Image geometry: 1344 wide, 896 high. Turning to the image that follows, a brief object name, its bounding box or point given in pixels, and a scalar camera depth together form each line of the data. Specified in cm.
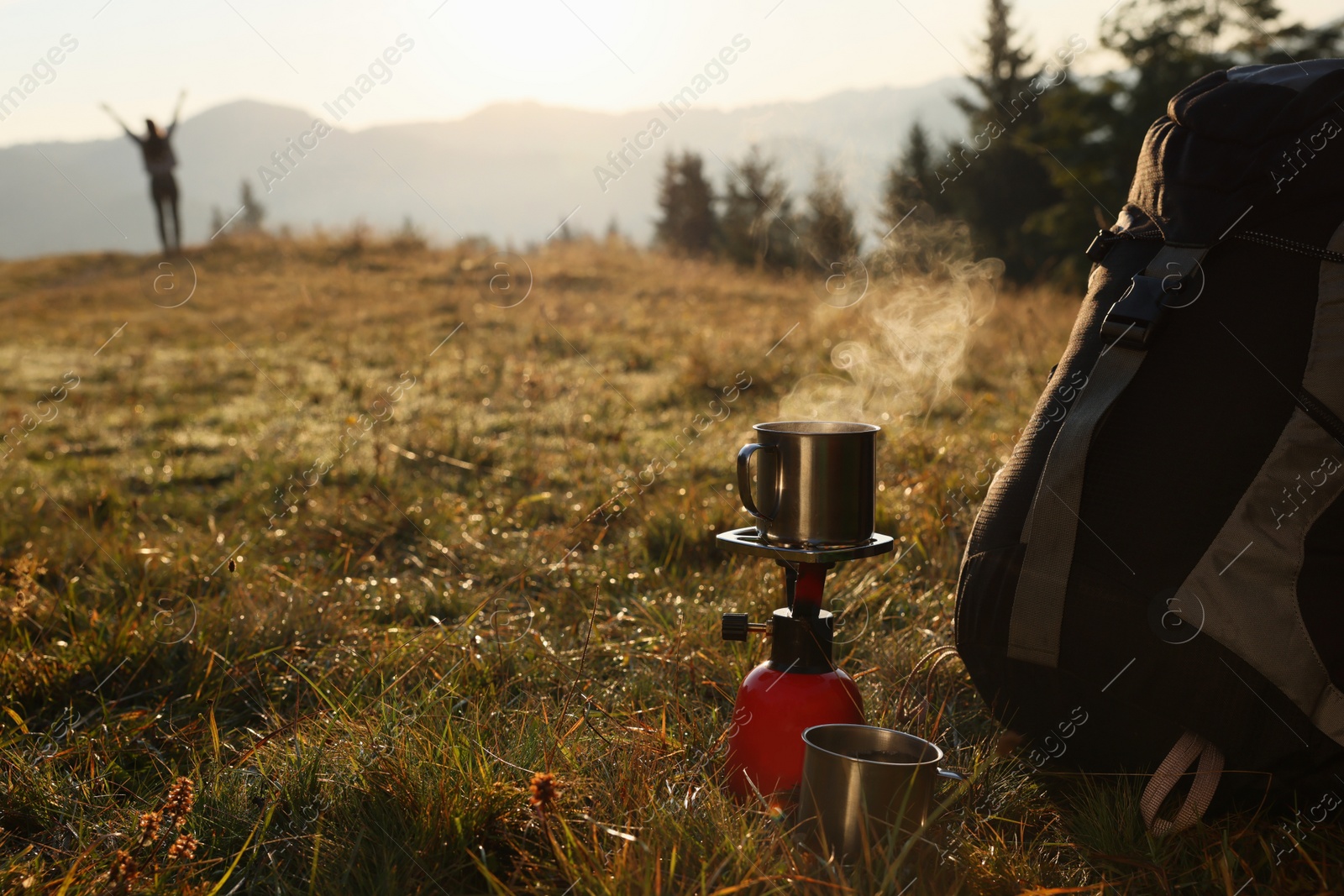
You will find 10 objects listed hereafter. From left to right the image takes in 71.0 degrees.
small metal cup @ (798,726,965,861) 158
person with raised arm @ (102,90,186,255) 1500
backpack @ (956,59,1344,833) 171
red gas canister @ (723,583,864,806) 186
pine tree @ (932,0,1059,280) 2644
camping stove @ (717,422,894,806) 187
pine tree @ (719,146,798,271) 1994
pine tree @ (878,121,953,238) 2334
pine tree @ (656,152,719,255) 2836
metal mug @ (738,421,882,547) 191
